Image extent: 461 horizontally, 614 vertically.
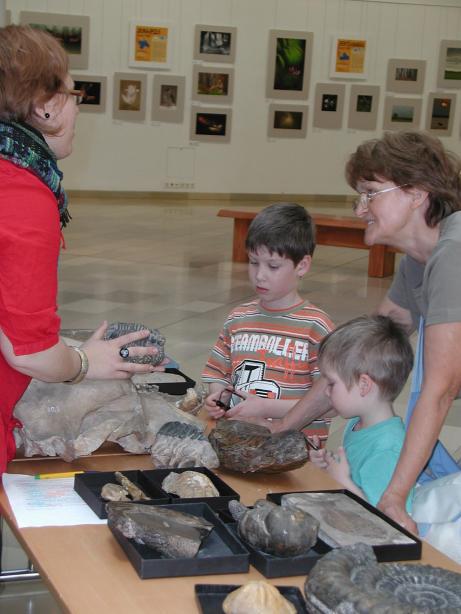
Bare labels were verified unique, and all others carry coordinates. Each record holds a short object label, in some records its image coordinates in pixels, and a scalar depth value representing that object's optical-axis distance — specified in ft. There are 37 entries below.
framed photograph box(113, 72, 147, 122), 58.08
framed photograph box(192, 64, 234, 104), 59.67
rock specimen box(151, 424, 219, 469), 8.72
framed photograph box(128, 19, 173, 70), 57.36
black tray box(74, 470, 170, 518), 7.63
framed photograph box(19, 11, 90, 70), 55.47
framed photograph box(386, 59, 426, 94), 62.64
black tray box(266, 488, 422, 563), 6.94
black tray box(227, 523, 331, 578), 6.62
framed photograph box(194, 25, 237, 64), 58.85
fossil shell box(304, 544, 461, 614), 5.20
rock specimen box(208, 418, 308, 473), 8.59
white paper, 7.48
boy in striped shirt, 12.09
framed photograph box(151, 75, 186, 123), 59.00
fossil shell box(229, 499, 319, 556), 6.64
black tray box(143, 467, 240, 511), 7.60
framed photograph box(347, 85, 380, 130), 62.69
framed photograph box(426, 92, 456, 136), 63.82
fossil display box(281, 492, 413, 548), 7.07
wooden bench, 39.99
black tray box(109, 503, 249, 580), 6.50
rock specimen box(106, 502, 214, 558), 6.61
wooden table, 6.15
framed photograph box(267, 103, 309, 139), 61.46
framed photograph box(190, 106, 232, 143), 60.18
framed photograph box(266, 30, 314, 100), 60.18
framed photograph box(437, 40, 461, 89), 62.54
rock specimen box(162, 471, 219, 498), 7.81
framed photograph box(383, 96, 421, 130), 63.52
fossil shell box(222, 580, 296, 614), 5.66
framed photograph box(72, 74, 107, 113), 57.21
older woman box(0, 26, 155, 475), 7.38
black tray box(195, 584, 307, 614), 6.10
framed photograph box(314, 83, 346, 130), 62.03
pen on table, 8.47
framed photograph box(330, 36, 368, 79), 61.33
